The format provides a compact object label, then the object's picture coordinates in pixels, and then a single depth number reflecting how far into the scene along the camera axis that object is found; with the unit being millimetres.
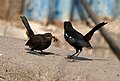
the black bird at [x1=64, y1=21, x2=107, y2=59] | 8355
